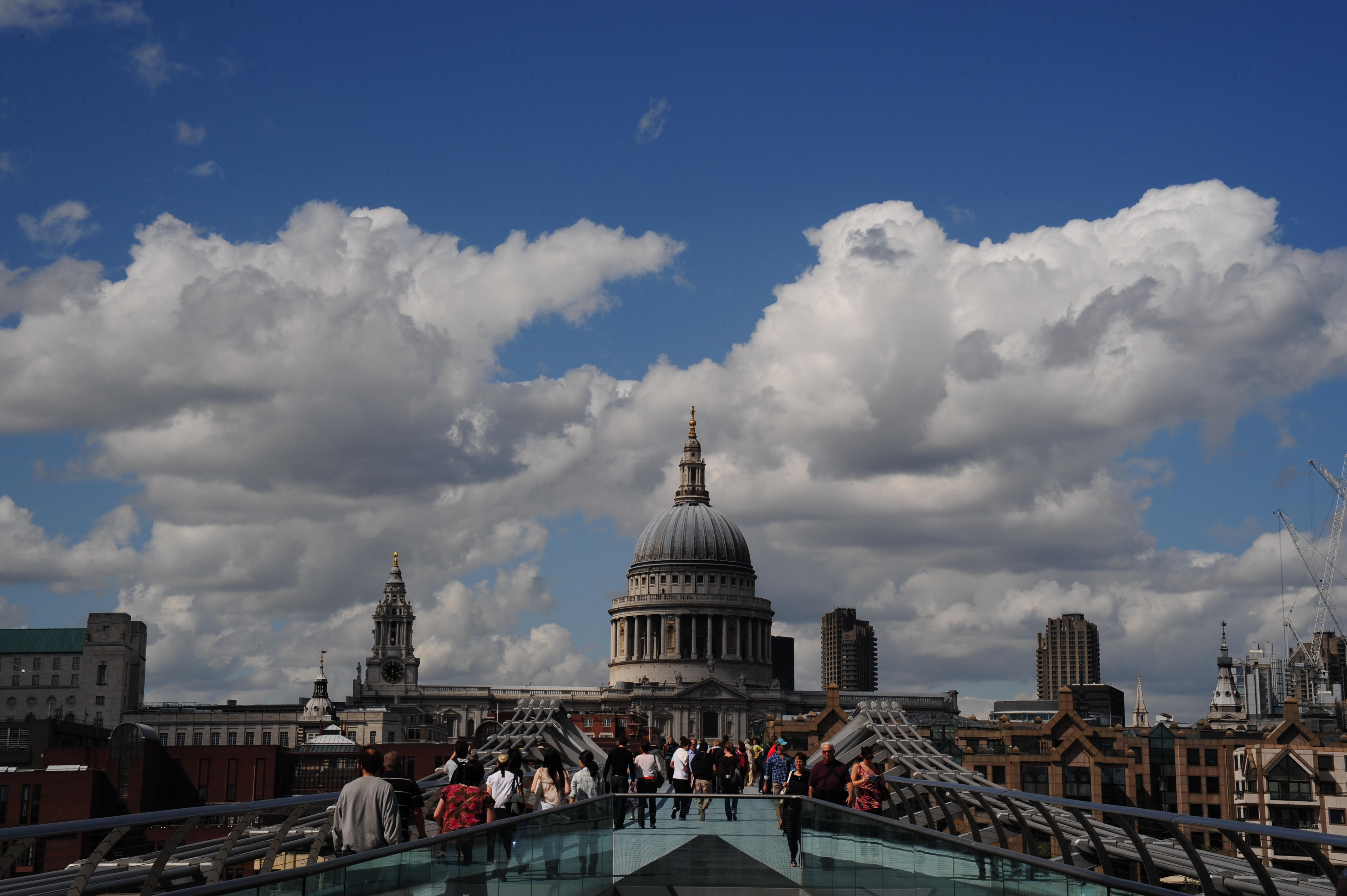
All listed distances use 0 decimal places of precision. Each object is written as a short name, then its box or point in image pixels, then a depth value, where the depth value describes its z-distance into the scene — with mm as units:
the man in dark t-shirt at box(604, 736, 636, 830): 29750
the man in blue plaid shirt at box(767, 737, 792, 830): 31906
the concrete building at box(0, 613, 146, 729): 196000
